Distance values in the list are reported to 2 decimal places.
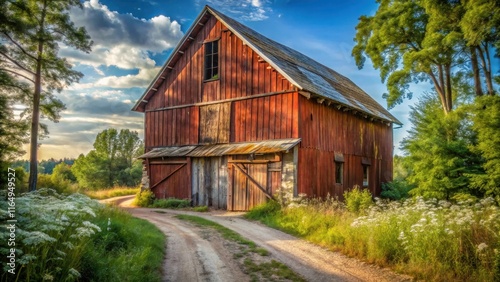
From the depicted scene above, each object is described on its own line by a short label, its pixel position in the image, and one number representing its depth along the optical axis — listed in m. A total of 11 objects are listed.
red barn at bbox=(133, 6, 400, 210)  16.52
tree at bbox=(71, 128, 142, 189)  40.09
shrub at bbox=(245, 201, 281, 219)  14.43
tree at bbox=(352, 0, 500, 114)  14.16
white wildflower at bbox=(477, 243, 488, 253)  5.85
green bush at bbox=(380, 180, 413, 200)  22.62
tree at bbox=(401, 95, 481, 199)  13.86
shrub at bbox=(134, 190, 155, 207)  20.30
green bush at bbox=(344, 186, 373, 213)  13.91
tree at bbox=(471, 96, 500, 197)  12.60
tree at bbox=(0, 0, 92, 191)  16.00
